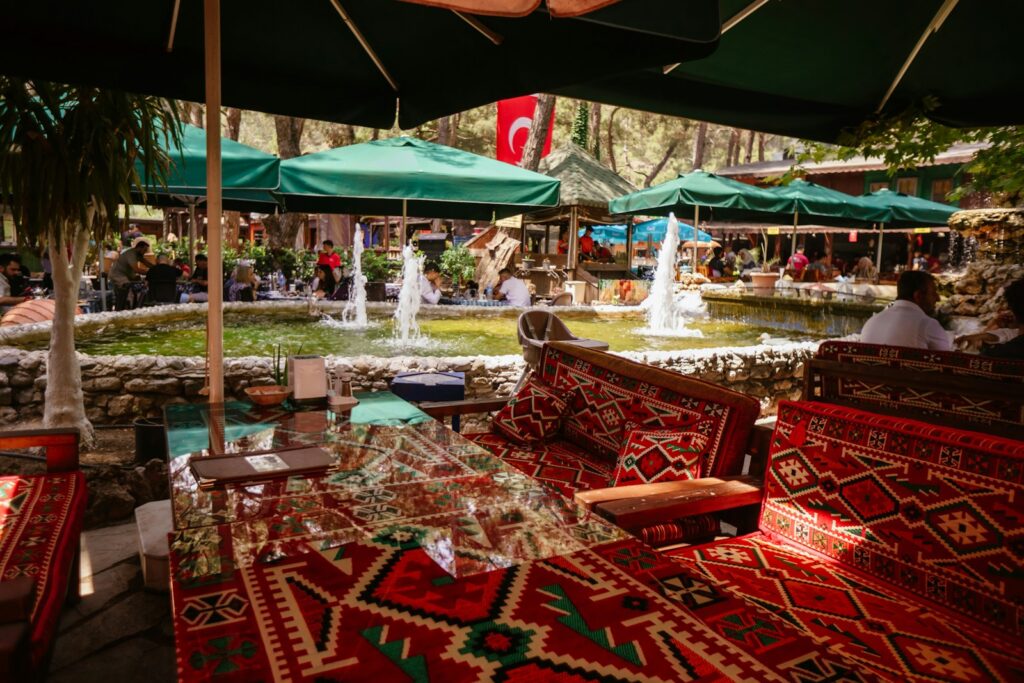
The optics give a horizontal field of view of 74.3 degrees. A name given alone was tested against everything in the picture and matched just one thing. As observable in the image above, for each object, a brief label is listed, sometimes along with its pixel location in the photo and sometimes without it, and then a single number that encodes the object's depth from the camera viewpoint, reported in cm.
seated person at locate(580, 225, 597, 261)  1966
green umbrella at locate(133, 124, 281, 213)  488
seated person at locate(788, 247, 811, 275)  2030
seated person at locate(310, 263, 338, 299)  1209
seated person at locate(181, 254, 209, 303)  1057
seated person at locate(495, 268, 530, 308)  1090
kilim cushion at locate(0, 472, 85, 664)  185
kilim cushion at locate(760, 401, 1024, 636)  187
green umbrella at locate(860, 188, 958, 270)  1436
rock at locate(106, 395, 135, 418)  503
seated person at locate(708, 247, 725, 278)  2040
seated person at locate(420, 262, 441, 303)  1099
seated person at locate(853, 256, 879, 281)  2157
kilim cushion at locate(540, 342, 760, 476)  261
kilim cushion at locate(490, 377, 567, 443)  362
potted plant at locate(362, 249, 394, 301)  1356
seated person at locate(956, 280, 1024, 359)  374
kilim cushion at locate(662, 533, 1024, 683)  148
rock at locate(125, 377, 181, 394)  499
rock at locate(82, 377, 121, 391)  498
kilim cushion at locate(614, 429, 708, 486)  262
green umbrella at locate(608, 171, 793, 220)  1086
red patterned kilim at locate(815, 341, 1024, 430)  263
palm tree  372
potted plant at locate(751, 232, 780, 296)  1305
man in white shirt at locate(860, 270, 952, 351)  436
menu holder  199
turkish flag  1733
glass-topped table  119
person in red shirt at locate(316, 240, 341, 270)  1255
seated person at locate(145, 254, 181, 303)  991
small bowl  298
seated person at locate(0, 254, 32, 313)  929
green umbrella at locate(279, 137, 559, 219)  635
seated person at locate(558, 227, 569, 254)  1924
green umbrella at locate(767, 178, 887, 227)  1231
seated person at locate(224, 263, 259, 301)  1124
